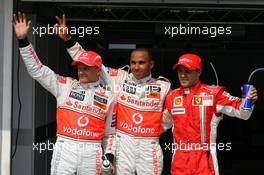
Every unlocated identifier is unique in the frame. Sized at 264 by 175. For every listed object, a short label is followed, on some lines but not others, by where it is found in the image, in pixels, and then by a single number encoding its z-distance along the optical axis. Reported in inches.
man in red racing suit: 246.8
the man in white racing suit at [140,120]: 263.0
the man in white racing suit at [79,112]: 253.1
